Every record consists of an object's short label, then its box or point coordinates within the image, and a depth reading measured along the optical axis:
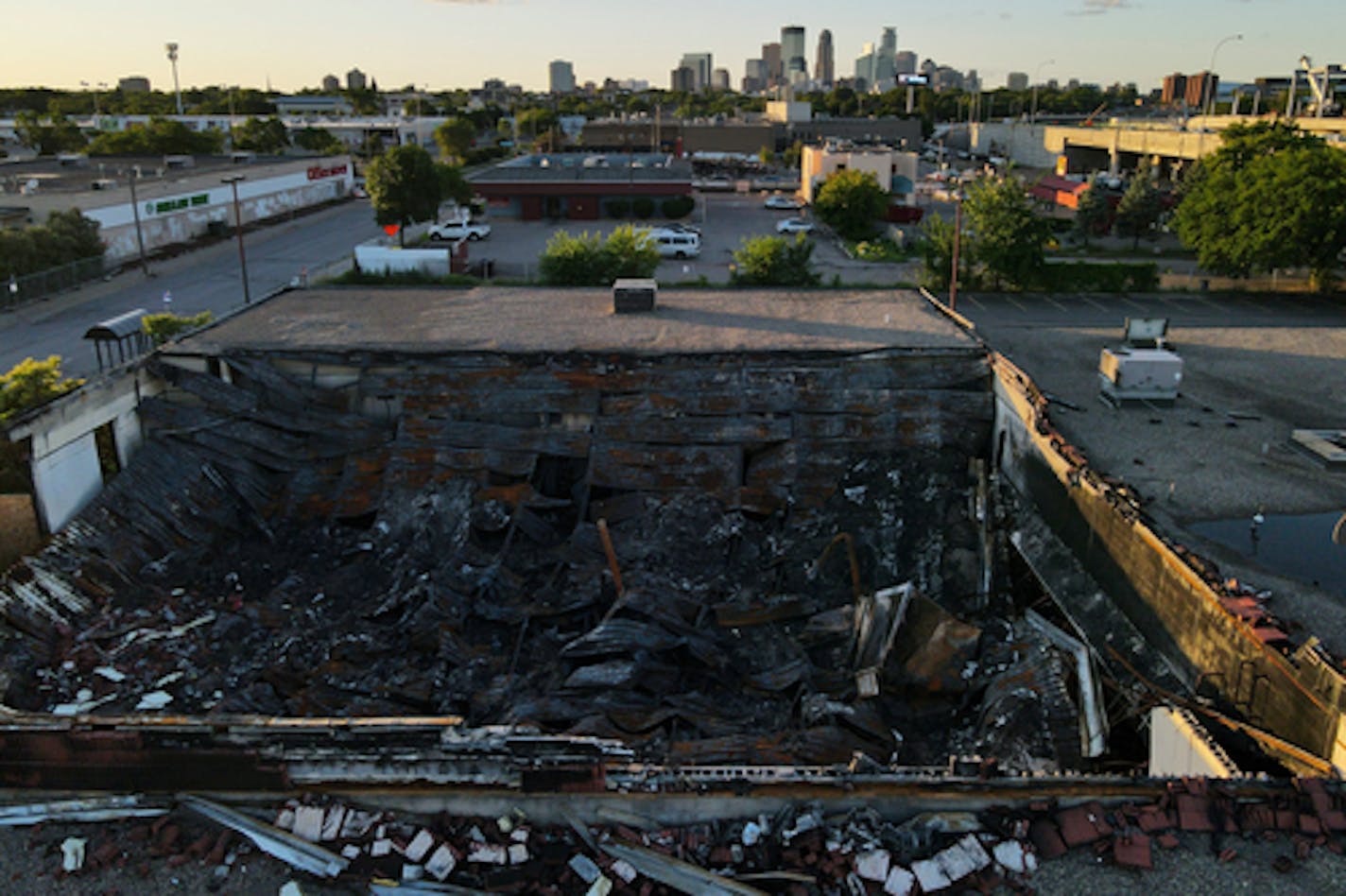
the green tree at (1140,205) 45.84
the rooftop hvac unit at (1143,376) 19.78
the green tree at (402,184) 39.28
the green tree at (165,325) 22.67
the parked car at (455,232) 43.47
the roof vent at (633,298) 22.67
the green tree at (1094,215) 48.00
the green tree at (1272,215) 28.88
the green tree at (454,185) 42.81
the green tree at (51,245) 31.91
